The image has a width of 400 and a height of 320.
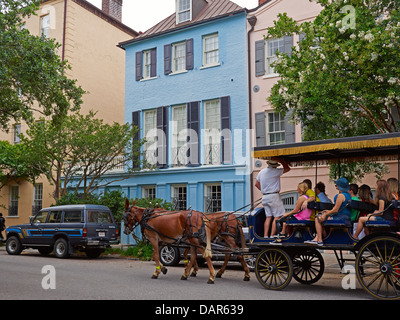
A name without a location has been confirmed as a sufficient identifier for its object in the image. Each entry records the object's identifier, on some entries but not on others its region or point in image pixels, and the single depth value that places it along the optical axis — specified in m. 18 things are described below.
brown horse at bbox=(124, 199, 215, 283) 10.77
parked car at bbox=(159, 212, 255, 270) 13.12
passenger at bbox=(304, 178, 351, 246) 8.57
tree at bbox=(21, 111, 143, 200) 19.31
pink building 19.12
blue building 20.75
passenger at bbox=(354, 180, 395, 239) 8.05
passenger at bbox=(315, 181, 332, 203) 9.39
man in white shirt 9.61
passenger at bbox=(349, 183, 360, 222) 8.62
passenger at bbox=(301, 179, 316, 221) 9.04
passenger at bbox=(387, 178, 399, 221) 8.20
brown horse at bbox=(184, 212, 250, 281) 11.15
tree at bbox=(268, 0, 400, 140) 11.88
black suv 16.59
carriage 7.87
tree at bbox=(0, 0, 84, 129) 12.68
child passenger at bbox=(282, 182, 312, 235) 9.09
